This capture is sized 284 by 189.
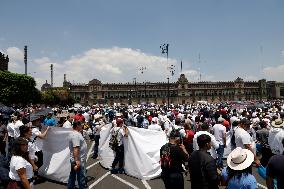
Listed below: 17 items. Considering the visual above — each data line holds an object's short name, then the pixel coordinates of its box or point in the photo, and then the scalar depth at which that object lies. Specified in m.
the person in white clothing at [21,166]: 3.07
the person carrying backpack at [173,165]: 3.49
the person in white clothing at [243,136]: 4.80
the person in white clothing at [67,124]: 7.87
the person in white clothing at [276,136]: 4.49
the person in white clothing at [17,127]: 7.31
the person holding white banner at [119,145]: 6.46
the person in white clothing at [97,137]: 8.18
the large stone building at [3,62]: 57.51
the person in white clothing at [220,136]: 6.30
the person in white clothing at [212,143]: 4.63
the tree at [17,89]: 41.31
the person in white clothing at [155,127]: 7.69
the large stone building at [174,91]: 90.78
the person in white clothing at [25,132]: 4.22
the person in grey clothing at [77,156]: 4.61
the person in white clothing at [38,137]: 5.60
